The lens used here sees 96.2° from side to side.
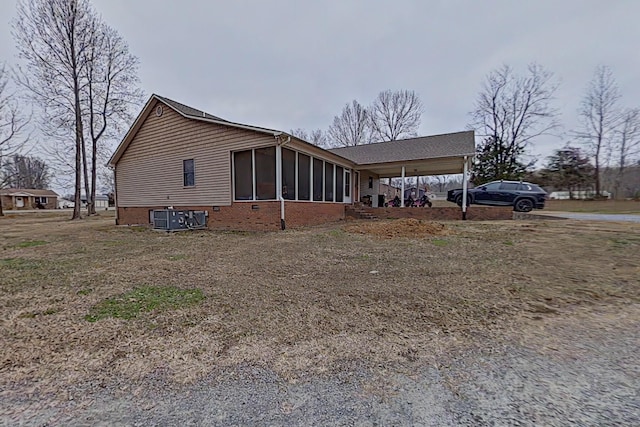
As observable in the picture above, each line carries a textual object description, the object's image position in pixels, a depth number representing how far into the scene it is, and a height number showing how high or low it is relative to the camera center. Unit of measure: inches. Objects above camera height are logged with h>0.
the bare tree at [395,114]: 1279.5 +410.7
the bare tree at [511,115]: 1015.0 +328.8
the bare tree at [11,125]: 756.0 +225.7
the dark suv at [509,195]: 523.8 +14.3
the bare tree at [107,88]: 770.2 +341.5
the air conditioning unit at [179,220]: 420.5 -20.0
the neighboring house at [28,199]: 1809.8 +63.4
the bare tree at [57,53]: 668.7 +379.5
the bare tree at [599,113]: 986.1 +314.0
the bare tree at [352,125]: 1369.3 +385.6
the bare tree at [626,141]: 969.9 +208.7
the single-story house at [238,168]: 400.8 +63.2
